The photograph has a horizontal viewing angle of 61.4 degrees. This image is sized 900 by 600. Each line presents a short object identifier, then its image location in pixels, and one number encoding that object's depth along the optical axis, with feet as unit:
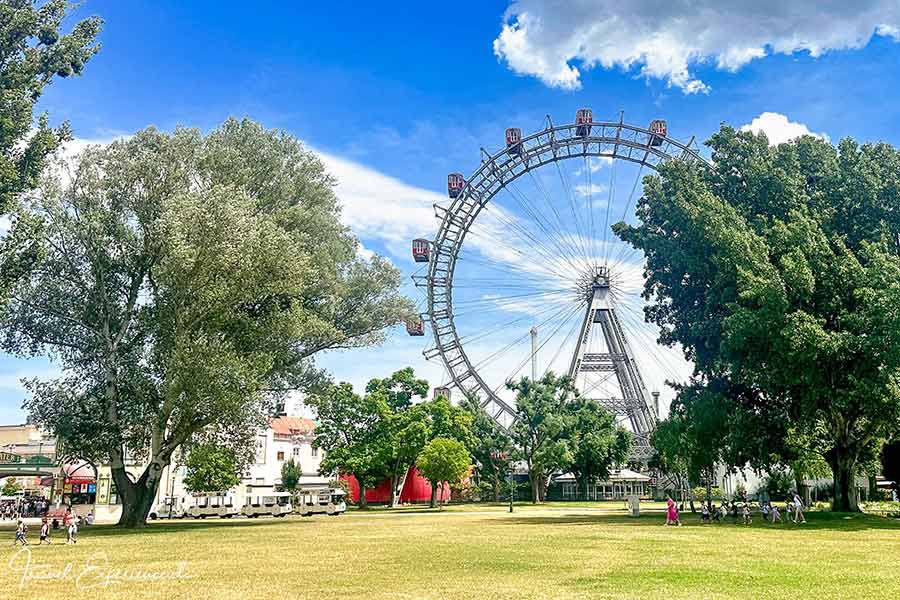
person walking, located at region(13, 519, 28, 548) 73.97
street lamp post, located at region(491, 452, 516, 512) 217.77
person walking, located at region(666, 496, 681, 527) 98.53
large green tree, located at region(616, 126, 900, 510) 91.71
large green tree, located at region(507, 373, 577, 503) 202.59
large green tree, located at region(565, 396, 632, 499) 213.25
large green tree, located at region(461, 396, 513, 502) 215.10
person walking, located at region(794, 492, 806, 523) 94.12
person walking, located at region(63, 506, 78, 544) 77.51
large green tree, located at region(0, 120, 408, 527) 97.81
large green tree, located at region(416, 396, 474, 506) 205.36
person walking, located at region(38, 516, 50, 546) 77.71
